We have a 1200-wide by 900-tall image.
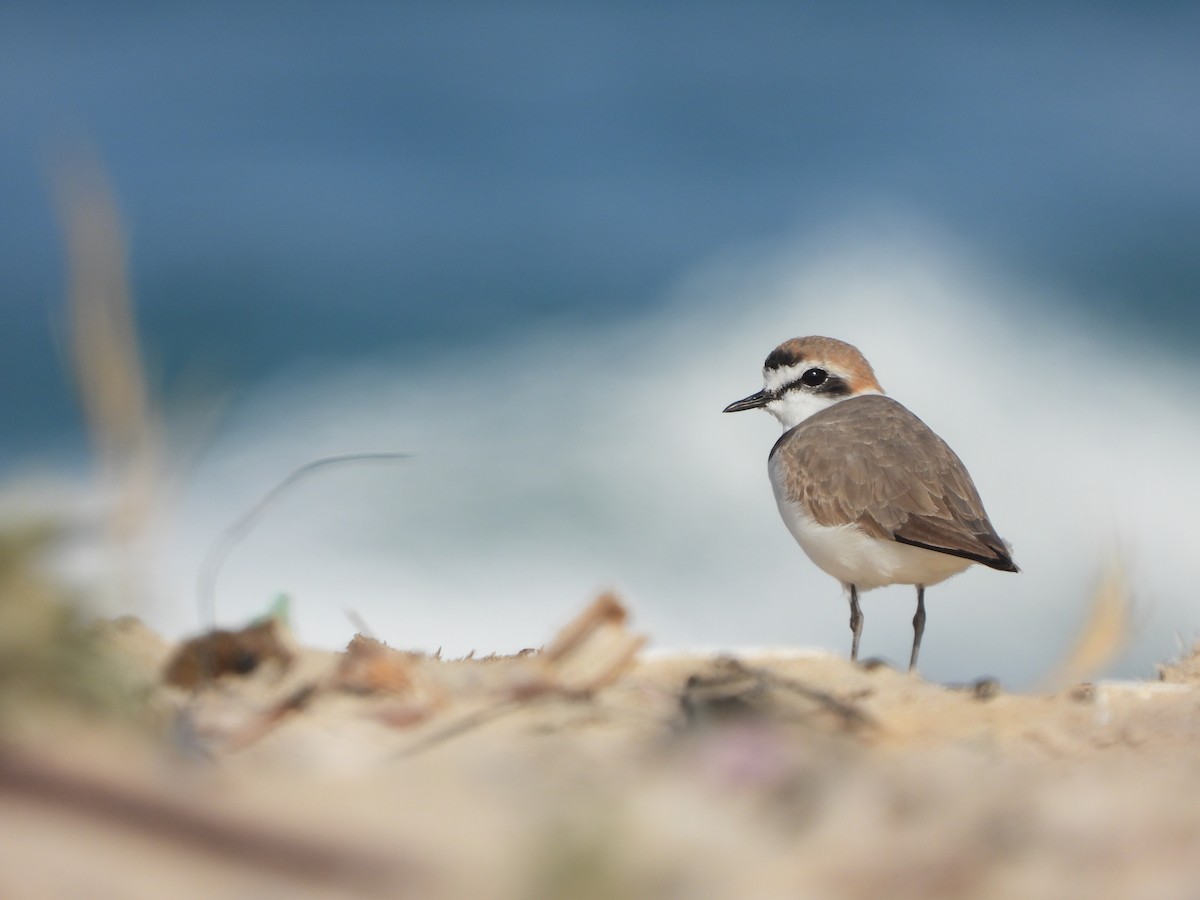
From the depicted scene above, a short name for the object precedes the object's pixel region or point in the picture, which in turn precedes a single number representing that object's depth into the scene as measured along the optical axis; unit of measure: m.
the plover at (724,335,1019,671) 9.98
